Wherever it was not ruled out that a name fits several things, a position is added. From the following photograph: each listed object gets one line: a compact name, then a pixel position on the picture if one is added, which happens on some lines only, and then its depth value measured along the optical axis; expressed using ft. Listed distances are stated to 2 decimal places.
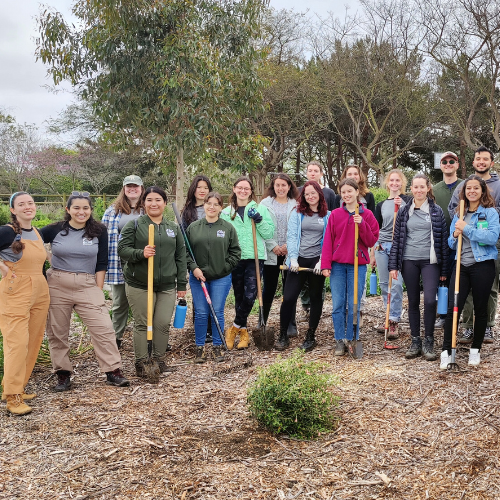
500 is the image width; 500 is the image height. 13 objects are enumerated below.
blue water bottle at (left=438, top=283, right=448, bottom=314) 16.19
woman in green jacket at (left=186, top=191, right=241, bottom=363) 17.37
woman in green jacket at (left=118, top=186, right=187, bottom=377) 15.74
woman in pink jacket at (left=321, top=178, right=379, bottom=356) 17.52
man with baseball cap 18.56
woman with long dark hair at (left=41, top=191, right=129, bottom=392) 14.62
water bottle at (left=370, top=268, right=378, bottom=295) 21.64
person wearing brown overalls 13.33
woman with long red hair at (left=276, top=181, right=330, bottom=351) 18.53
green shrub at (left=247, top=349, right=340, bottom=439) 11.48
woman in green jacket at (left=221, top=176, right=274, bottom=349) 18.80
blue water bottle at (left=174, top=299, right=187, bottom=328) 15.93
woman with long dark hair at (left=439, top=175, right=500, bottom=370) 15.60
